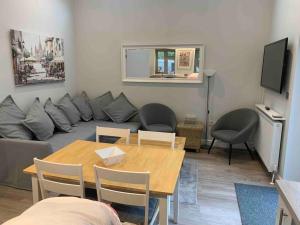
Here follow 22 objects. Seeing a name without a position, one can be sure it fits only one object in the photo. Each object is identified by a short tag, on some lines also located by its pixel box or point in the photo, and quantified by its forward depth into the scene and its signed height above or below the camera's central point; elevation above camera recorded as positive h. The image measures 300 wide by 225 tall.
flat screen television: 3.17 +0.03
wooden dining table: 1.69 -0.80
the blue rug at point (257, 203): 2.54 -1.54
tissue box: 2.02 -0.74
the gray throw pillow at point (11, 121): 3.04 -0.71
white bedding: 0.84 -0.53
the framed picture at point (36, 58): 3.55 +0.11
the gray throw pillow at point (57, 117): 3.81 -0.80
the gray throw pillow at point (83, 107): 4.60 -0.77
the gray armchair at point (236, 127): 3.88 -1.02
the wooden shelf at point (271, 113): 3.20 -0.65
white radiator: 3.19 -0.98
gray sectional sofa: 2.82 -1.05
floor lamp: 4.29 -0.22
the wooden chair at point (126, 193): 1.61 -0.84
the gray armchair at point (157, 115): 4.59 -0.91
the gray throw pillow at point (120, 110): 4.63 -0.83
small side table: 4.33 -1.18
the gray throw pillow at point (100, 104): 4.77 -0.74
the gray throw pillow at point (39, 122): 3.29 -0.77
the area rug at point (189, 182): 2.94 -1.54
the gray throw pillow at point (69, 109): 4.21 -0.75
